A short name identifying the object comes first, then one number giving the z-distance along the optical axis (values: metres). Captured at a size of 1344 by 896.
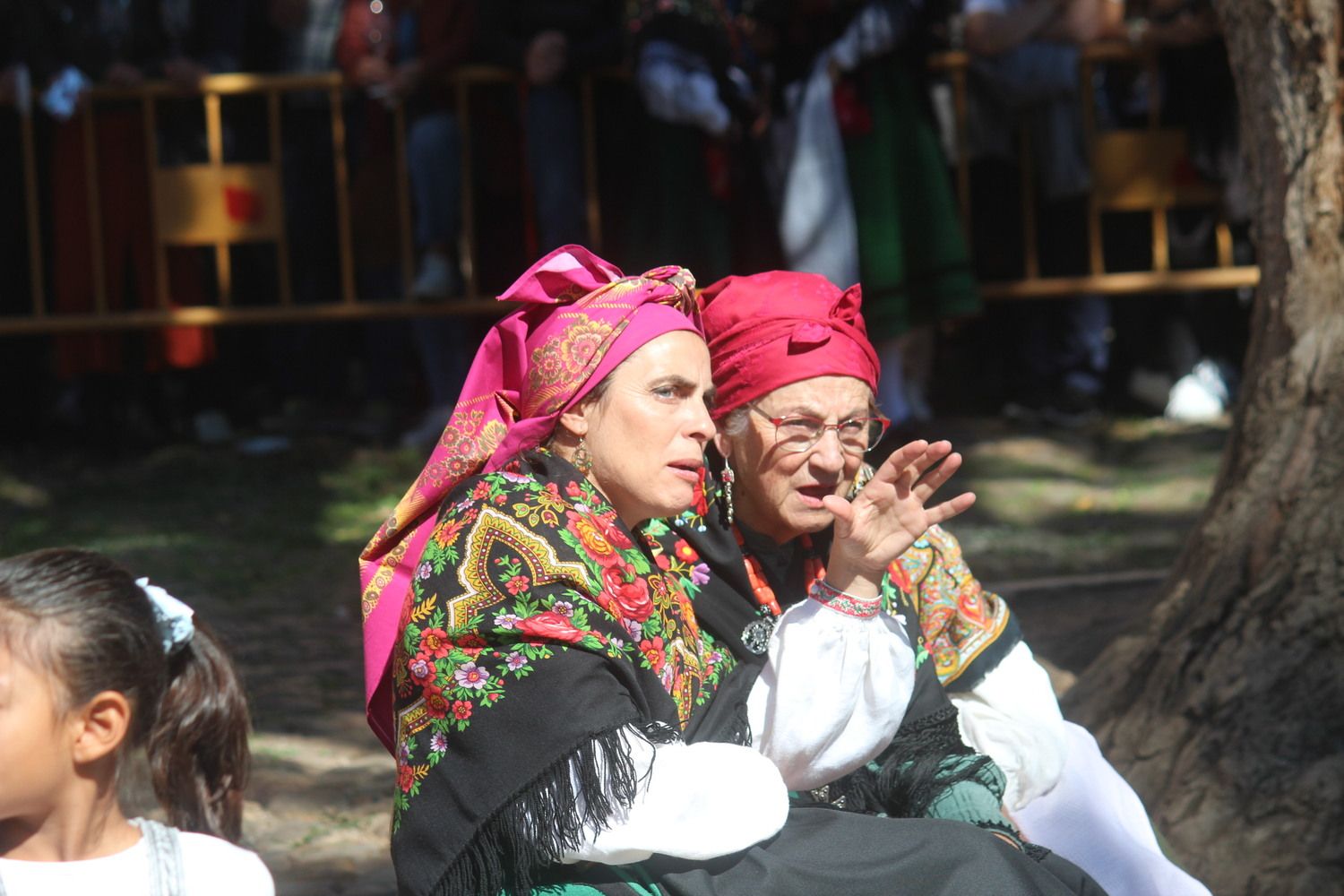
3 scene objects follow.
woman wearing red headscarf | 5.73
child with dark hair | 4.92
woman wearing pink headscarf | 4.59
